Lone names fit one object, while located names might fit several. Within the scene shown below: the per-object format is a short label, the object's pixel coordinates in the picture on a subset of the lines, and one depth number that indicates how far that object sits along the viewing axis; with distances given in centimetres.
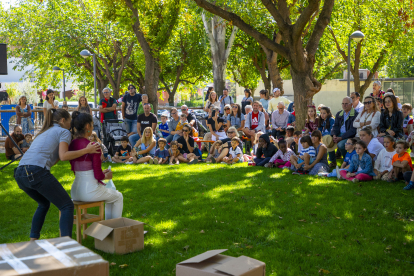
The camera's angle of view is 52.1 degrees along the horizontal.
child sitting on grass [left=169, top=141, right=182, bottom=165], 1253
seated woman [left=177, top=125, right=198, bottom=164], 1270
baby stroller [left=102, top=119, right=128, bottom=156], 1408
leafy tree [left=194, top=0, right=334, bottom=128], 1145
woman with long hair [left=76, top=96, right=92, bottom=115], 1290
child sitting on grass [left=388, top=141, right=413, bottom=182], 863
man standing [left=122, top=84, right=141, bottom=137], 1426
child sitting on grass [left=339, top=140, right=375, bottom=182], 897
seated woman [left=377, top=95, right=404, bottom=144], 1017
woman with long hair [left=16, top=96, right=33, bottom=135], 1491
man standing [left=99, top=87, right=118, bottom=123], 1466
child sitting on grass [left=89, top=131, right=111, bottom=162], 1193
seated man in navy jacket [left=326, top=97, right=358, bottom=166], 1111
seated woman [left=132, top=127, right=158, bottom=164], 1283
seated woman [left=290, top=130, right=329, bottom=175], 995
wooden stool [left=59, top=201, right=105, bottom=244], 503
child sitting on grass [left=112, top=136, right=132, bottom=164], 1295
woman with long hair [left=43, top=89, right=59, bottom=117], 1305
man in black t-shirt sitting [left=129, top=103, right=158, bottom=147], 1373
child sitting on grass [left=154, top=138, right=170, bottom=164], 1245
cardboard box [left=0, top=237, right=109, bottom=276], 225
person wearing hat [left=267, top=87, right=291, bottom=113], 1515
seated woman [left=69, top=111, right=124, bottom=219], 483
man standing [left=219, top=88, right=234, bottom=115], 1633
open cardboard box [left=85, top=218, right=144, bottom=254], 477
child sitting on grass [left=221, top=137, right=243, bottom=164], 1223
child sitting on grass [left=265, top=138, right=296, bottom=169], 1106
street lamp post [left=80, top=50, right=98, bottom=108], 2008
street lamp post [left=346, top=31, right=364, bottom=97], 1731
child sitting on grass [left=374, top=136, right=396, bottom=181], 902
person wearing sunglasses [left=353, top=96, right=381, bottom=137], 1046
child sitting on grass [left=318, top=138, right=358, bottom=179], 956
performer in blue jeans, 454
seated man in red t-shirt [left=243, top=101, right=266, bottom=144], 1372
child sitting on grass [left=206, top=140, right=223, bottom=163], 1254
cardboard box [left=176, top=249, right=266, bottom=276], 268
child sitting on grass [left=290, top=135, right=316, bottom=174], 1012
